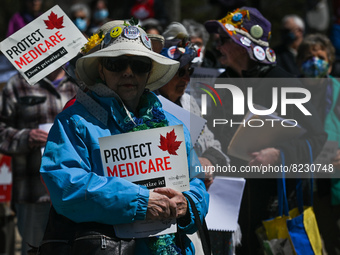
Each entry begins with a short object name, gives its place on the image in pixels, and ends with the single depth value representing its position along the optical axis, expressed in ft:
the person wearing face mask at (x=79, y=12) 53.47
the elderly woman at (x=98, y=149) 21.15
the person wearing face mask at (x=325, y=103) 38.47
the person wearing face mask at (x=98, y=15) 60.95
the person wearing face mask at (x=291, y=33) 56.90
